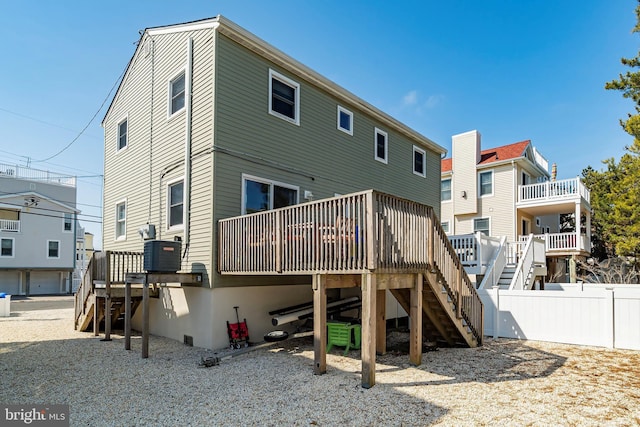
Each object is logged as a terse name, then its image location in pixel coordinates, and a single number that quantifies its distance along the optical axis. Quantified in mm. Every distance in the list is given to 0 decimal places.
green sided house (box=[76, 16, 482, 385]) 6594
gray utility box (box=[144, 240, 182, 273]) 8164
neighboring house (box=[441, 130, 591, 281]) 18797
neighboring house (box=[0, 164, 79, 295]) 28047
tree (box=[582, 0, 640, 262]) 16859
